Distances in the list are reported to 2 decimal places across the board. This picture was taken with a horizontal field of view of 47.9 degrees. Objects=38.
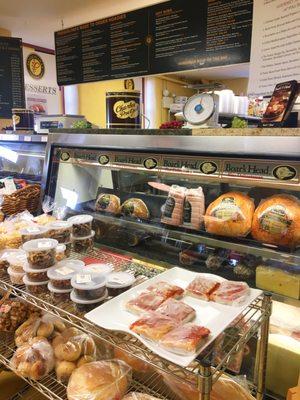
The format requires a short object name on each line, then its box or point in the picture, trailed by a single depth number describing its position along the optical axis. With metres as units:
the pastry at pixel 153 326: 0.92
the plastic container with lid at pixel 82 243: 1.66
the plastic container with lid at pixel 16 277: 1.40
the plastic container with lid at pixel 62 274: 1.25
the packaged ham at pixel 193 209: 1.56
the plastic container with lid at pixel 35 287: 1.31
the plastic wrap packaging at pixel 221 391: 1.19
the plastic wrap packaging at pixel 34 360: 1.30
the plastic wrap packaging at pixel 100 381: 1.15
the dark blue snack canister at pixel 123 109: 1.83
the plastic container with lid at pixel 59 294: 1.25
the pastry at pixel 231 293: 1.10
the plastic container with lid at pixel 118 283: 1.22
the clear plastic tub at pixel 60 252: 1.49
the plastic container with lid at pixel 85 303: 1.15
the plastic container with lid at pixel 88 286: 1.15
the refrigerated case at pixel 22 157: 2.50
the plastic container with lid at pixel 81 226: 1.64
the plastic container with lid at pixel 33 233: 1.53
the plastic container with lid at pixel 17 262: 1.40
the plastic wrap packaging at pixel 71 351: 1.33
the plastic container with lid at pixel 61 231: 1.59
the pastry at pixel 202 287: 1.16
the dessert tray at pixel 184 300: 0.90
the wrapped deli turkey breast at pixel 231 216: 1.41
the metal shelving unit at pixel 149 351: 0.83
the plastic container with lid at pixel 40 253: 1.34
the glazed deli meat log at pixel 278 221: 1.29
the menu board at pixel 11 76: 3.93
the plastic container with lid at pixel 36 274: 1.31
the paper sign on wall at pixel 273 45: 1.91
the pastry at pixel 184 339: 0.85
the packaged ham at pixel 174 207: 1.61
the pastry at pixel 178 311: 1.02
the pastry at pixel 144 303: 1.07
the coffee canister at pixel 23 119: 2.74
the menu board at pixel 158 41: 2.44
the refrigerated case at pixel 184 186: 1.30
